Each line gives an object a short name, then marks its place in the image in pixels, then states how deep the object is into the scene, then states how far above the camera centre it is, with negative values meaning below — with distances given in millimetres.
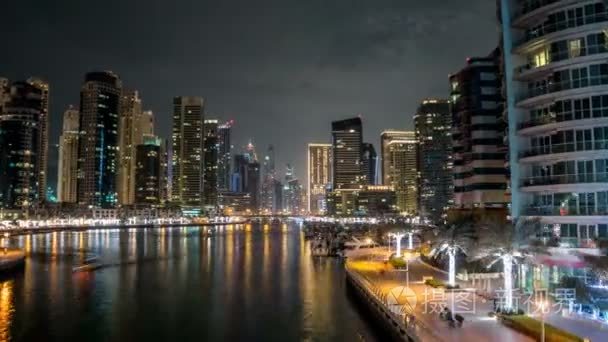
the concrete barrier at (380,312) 34281 -8343
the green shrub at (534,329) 26062 -6707
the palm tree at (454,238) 45272 -3264
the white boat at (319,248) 110688 -9853
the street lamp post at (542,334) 26000 -6392
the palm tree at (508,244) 34788 -2788
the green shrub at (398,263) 60594 -6733
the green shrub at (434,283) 45094 -6815
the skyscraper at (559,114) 40562 +7241
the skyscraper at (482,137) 84875 +10763
